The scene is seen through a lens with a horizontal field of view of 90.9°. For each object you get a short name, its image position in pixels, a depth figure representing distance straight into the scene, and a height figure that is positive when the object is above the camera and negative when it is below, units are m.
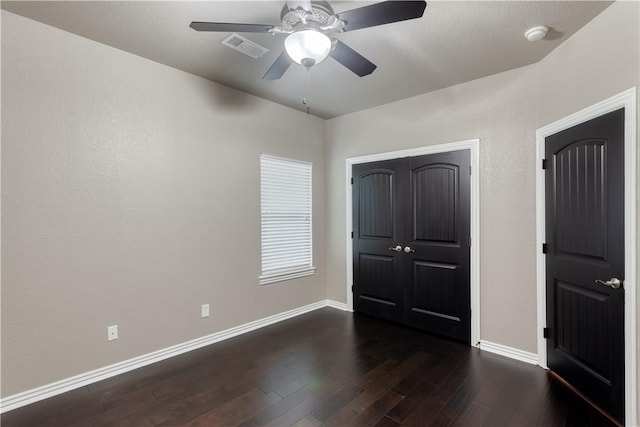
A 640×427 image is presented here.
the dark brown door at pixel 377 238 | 3.93 -0.33
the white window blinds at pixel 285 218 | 3.94 -0.06
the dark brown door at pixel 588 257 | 2.08 -0.34
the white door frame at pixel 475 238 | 3.28 -0.27
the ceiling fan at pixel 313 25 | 1.68 +1.07
